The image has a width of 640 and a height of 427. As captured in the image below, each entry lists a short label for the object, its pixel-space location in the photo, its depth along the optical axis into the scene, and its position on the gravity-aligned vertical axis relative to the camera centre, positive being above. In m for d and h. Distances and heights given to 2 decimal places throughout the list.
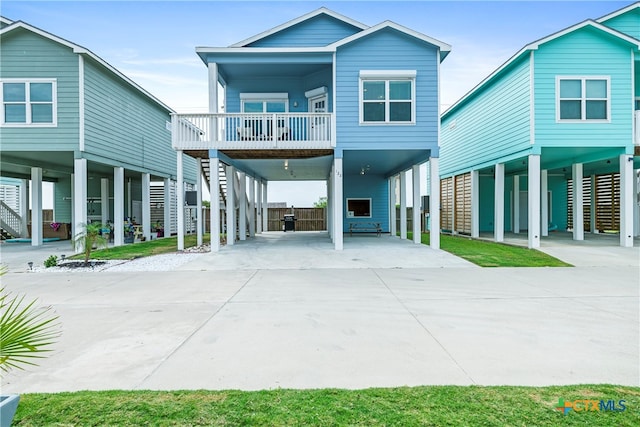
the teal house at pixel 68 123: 11.29 +3.28
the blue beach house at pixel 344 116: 11.55 +3.27
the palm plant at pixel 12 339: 1.96 -0.72
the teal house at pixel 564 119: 11.72 +3.35
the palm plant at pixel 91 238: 9.44 -0.68
